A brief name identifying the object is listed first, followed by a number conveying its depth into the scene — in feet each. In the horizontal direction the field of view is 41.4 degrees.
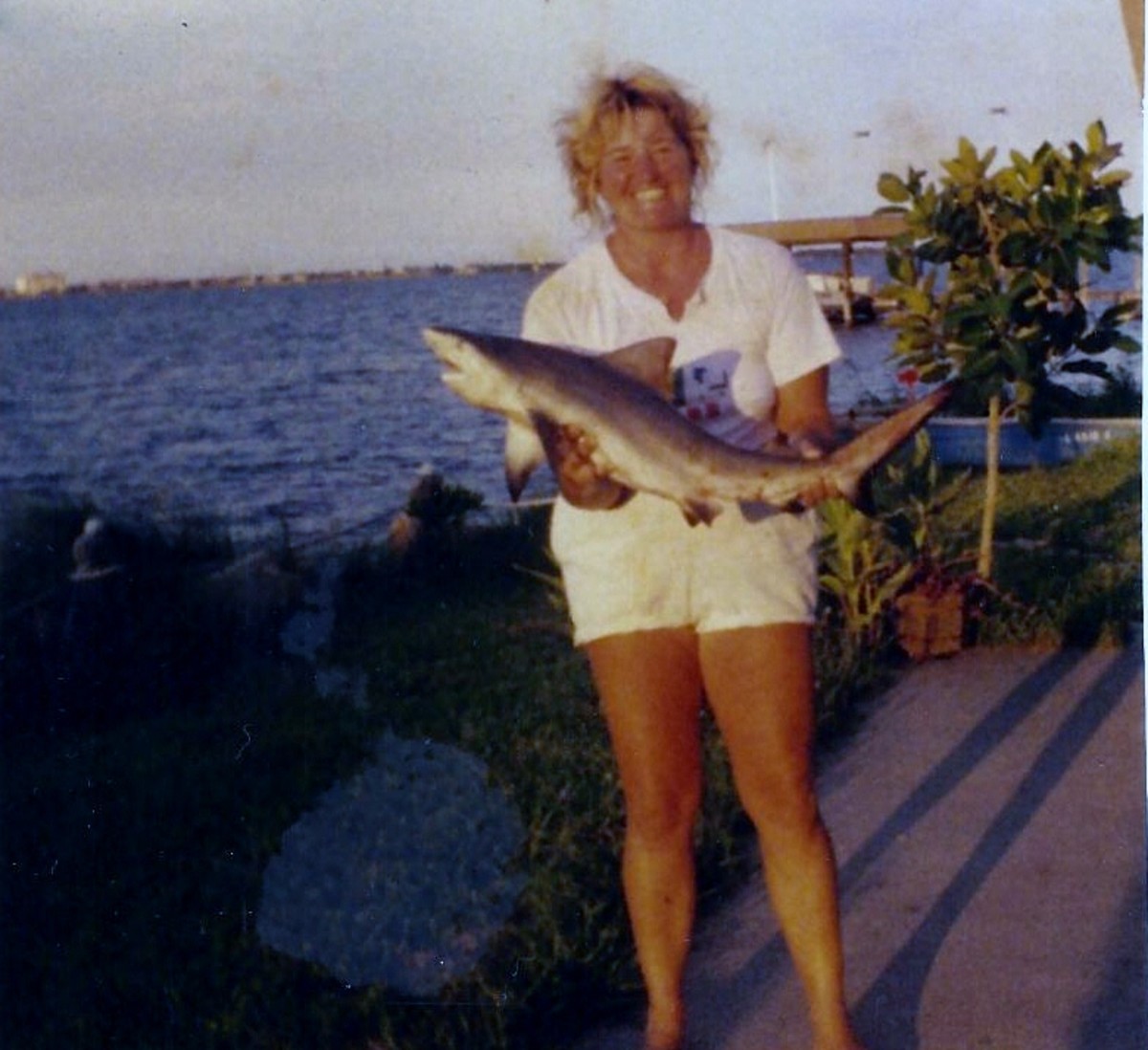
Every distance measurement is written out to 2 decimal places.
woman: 9.84
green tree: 21.17
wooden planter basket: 21.43
